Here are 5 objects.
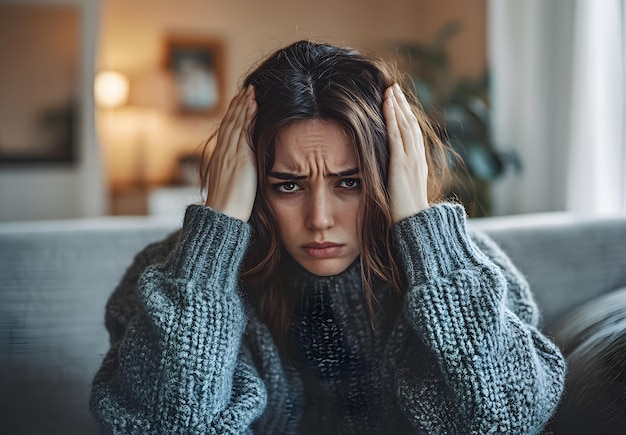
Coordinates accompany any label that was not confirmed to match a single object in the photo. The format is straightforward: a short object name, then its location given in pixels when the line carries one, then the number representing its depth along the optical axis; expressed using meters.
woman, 0.92
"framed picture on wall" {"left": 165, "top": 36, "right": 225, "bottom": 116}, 4.92
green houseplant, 2.86
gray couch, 1.25
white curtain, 2.29
